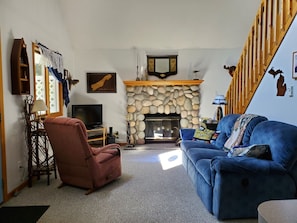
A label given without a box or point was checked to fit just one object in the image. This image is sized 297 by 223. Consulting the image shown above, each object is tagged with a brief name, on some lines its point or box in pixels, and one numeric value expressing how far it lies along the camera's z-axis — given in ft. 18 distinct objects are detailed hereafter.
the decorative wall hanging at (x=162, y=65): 21.68
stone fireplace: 21.84
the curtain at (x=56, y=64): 14.92
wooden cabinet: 11.26
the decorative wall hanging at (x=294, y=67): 10.25
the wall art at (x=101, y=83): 21.75
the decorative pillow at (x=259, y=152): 9.39
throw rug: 8.86
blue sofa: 8.55
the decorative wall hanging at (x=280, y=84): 11.04
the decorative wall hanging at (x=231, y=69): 20.95
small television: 20.29
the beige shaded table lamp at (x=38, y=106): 11.90
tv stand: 19.86
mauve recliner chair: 10.77
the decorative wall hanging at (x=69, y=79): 19.21
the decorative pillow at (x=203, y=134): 15.25
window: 14.53
